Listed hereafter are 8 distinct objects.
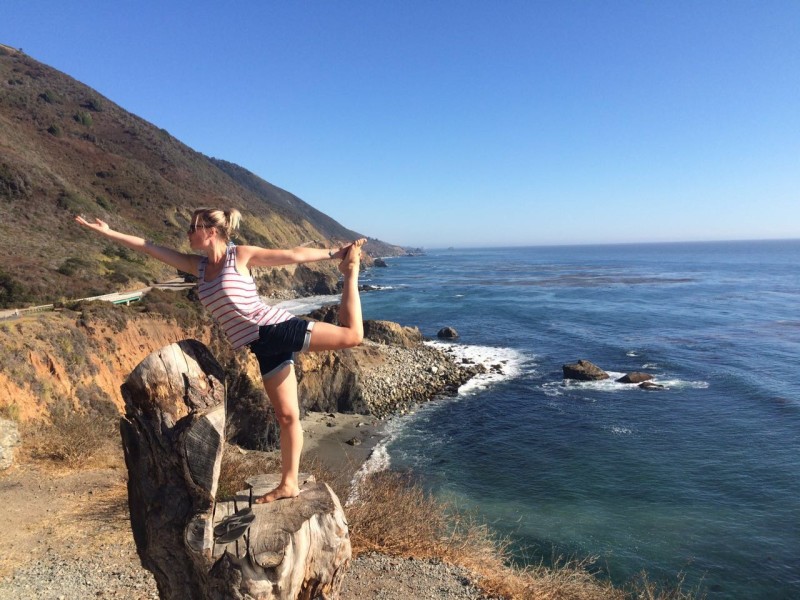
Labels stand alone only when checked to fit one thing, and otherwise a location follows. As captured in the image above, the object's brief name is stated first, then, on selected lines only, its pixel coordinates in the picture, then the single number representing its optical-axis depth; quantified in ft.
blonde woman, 11.16
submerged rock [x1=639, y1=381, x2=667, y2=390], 94.52
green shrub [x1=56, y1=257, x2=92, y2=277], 87.30
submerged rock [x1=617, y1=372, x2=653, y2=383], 98.94
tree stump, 10.52
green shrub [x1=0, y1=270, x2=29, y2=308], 67.82
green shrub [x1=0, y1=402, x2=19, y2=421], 37.59
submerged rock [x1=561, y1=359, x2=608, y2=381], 101.35
